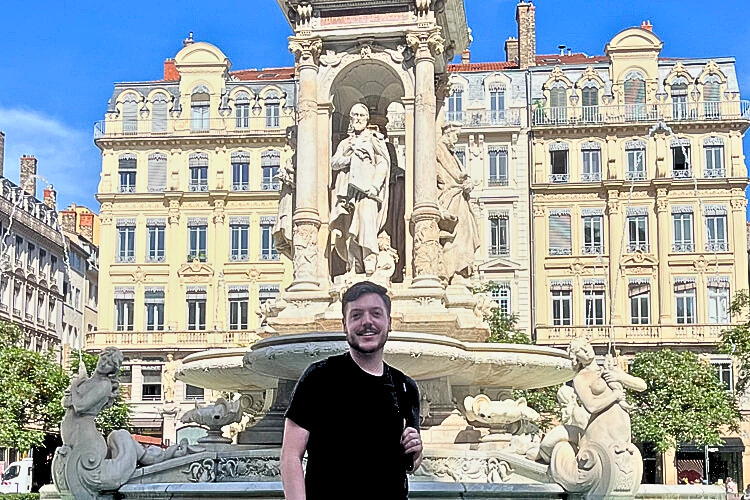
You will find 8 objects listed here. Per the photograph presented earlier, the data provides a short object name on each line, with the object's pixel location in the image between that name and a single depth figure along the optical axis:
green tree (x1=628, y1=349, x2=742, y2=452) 44.09
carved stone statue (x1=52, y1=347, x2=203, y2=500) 12.49
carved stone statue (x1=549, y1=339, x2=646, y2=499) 11.96
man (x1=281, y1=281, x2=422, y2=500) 4.89
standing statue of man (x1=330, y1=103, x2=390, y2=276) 16.20
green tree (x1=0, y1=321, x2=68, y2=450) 35.66
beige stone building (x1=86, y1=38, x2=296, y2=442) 58.84
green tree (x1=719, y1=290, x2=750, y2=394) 37.91
